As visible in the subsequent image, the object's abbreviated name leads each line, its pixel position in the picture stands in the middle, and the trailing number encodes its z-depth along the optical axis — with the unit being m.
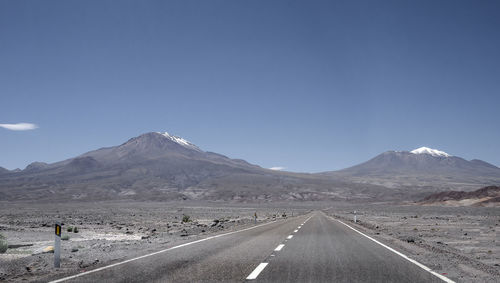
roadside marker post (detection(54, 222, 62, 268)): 10.68
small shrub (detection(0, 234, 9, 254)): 15.26
